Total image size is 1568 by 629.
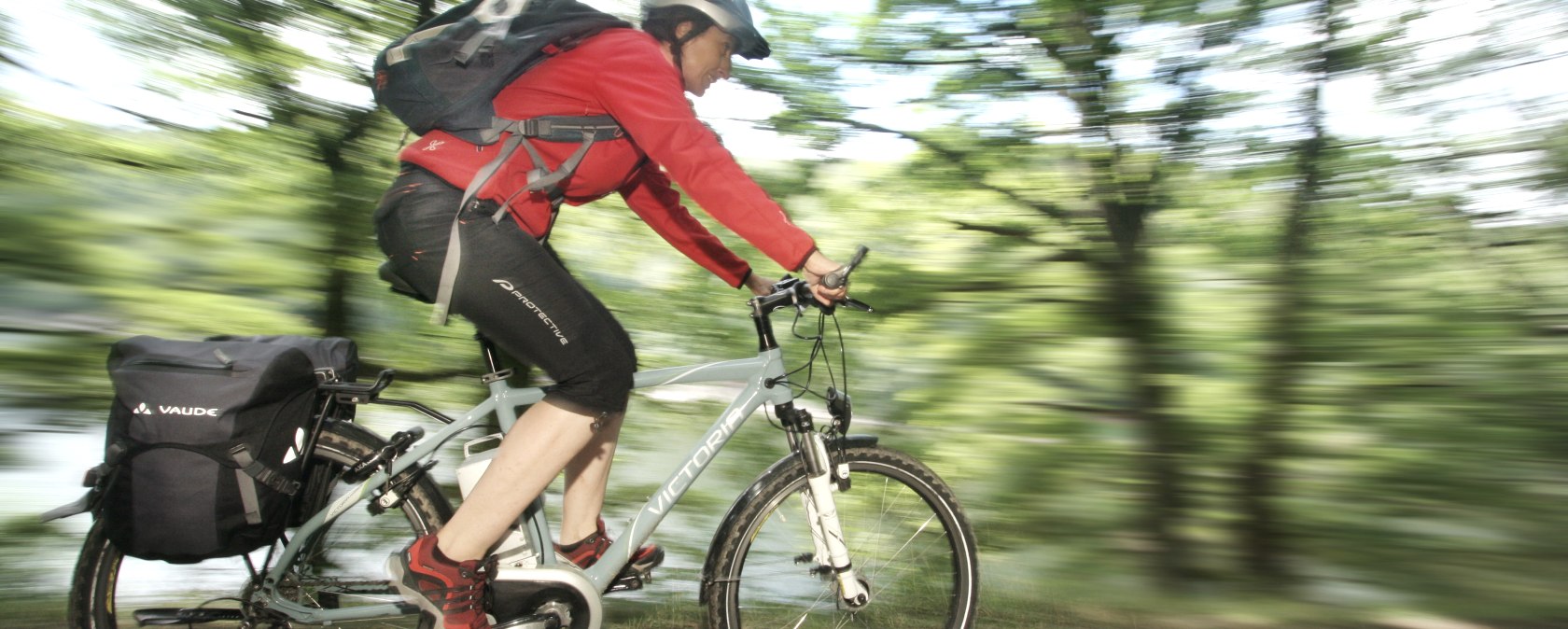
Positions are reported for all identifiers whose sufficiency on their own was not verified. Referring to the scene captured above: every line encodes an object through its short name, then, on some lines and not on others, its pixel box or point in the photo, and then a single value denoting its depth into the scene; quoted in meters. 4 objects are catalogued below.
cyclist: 2.53
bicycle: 2.81
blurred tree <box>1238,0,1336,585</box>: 3.36
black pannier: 2.56
